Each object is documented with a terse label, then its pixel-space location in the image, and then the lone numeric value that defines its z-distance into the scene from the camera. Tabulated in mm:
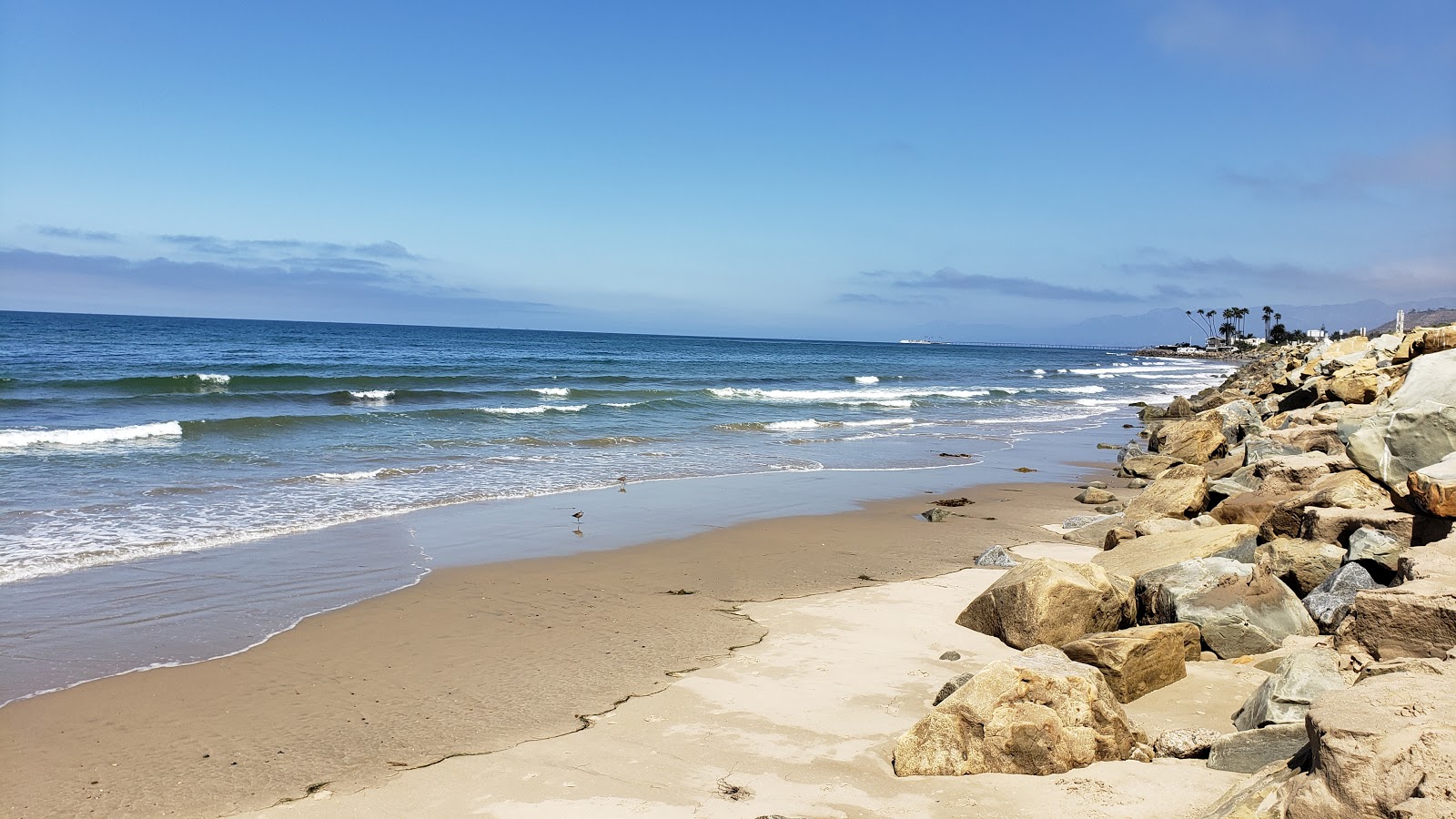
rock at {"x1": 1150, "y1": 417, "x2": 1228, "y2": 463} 15906
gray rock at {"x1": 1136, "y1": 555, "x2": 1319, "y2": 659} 6195
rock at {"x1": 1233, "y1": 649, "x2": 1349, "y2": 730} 4395
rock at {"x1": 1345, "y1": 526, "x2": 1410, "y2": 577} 6203
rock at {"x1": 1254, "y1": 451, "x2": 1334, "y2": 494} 8938
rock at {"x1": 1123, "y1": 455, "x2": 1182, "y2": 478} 15992
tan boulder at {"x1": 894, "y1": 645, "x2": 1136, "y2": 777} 4582
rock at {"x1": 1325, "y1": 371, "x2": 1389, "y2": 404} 14867
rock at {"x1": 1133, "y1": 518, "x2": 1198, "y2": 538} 9102
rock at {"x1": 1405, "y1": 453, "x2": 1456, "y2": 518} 5977
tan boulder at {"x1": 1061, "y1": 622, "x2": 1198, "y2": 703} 5586
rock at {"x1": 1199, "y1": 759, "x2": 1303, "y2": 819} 3176
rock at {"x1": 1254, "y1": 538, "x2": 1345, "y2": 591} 6762
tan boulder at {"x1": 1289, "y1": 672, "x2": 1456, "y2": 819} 2787
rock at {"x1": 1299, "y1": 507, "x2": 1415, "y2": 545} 6544
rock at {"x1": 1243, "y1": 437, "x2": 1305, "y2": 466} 11039
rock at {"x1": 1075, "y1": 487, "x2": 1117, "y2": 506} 13883
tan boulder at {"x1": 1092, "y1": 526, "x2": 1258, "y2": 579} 7719
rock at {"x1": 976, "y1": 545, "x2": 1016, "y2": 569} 9734
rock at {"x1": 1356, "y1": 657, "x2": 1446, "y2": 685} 3760
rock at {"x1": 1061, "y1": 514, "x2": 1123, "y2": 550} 11079
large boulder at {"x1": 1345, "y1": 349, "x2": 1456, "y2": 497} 7211
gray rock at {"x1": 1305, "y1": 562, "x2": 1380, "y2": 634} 6184
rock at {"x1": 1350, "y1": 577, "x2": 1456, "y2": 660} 4629
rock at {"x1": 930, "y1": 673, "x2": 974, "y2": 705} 5371
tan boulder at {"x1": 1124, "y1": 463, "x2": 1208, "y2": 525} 10562
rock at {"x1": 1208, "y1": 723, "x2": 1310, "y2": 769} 4168
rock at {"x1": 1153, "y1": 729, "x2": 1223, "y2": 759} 4586
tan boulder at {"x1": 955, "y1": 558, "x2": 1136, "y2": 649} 6641
